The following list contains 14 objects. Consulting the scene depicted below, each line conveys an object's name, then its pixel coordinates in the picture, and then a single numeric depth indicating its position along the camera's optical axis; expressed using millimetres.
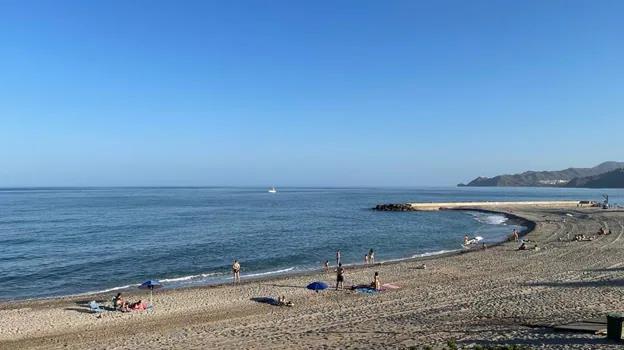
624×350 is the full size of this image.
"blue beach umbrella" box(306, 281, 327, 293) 23141
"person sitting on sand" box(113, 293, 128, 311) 20422
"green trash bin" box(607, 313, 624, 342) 12297
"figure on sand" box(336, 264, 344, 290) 24036
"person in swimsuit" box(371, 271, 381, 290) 23391
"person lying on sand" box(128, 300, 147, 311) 20406
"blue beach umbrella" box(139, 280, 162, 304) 23252
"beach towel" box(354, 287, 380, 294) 23062
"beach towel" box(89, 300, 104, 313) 20250
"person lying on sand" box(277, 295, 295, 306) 20484
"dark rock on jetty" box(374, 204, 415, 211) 90875
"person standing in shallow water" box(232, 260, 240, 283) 27484
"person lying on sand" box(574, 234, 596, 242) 41644
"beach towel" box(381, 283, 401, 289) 23734
